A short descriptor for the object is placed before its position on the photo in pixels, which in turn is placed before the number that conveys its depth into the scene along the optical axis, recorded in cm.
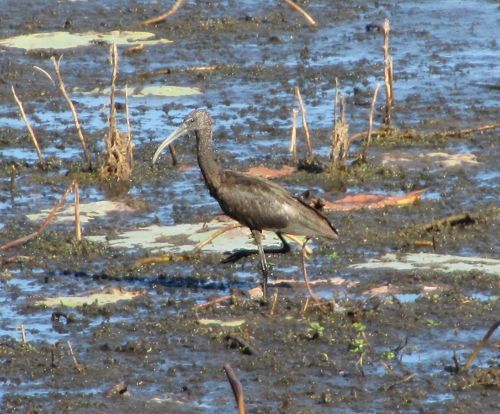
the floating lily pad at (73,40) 3300
